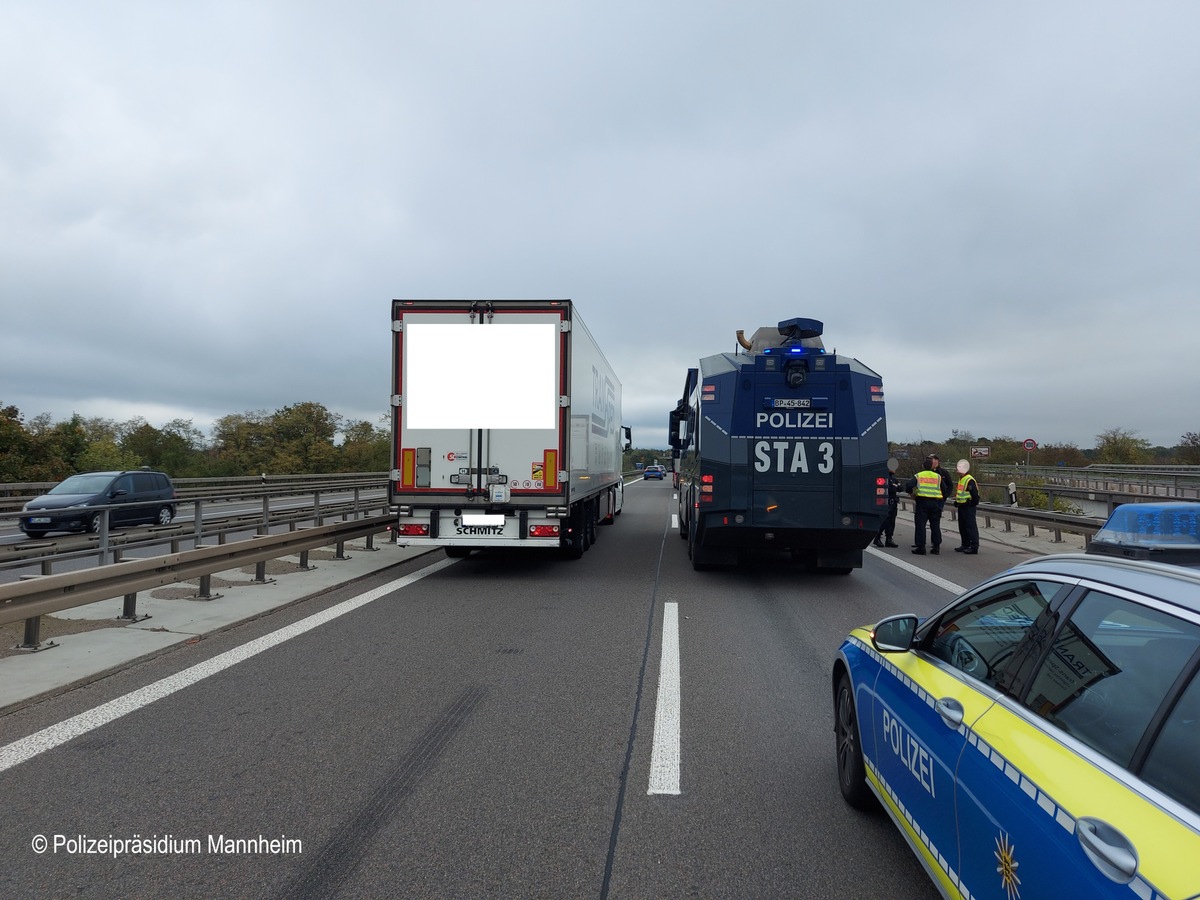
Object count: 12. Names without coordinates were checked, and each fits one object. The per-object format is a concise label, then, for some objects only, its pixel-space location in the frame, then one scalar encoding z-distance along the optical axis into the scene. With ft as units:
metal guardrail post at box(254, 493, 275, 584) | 32.45
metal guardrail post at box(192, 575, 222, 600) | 28.40
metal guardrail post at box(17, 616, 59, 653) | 20.68
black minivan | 51.42
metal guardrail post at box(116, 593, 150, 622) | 24.82
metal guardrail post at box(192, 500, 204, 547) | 34.45
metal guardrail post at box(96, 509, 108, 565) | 28.96
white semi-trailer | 33.58
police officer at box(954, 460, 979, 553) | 46.32
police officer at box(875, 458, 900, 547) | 48.67
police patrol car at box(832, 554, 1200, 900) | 5.37
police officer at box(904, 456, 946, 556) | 47.09
